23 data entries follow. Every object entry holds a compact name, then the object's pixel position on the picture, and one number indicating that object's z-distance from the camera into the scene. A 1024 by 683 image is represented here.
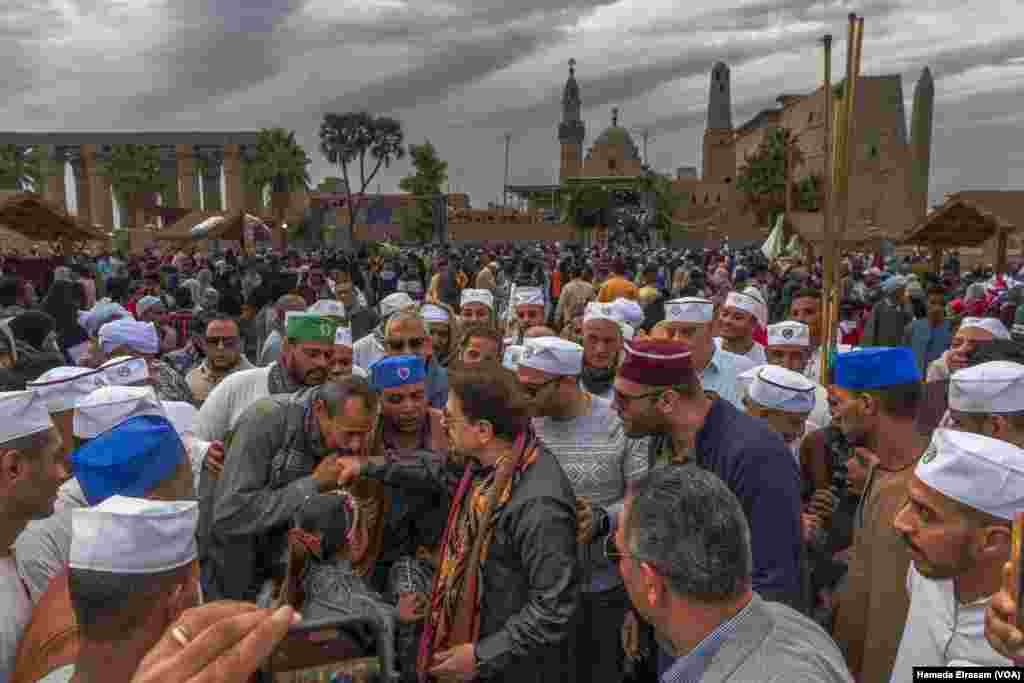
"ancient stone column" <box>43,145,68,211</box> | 78.56
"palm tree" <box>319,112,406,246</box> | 54.25
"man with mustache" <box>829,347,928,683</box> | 2.74
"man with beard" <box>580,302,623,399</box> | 5.08
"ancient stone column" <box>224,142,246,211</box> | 76.25
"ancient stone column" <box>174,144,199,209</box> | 77.75
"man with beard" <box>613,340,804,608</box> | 2.79
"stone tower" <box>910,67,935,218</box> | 65.62
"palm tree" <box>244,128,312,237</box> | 60.06
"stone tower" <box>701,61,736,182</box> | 102.62
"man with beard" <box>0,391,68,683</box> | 2.32
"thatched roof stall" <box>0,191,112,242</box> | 13.72
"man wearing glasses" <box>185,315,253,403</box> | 5.54
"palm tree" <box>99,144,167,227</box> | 69.25
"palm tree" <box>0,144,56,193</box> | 65.81
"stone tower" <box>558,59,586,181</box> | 116.81
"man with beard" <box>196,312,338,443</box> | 4.47
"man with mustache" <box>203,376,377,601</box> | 3.01
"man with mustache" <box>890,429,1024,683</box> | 2.11
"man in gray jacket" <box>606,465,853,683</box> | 1.69
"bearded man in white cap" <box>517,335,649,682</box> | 3.63
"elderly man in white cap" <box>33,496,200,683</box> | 1.66
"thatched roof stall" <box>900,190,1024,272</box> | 13.55
